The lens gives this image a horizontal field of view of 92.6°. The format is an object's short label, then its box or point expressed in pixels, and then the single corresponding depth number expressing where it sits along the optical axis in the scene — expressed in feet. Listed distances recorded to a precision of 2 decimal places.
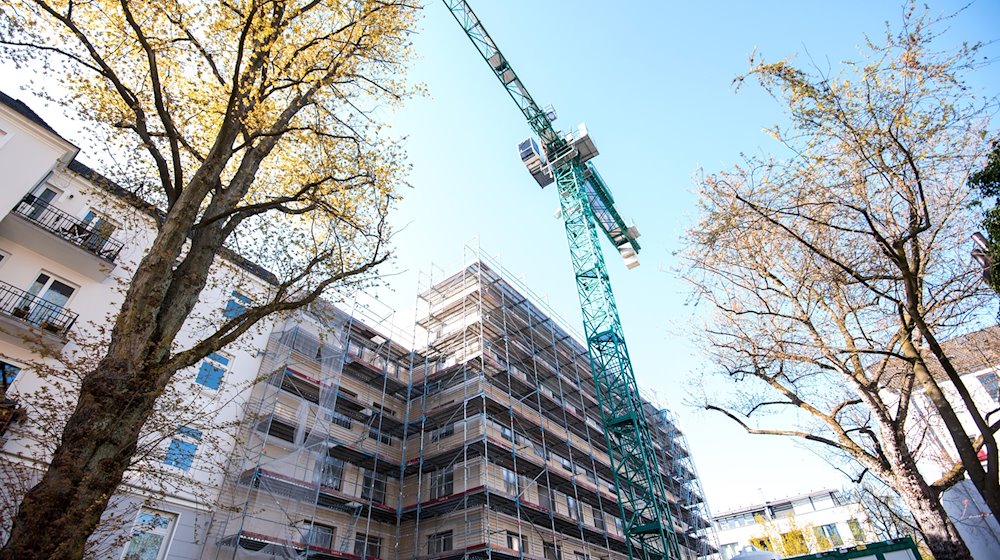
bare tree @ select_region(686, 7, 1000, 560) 20.59
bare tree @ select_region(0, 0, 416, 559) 14.52
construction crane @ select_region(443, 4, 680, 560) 66.95
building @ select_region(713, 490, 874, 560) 107.45
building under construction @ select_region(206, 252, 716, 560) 48.26
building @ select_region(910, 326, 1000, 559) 42.54
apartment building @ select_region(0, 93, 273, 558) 36.88
